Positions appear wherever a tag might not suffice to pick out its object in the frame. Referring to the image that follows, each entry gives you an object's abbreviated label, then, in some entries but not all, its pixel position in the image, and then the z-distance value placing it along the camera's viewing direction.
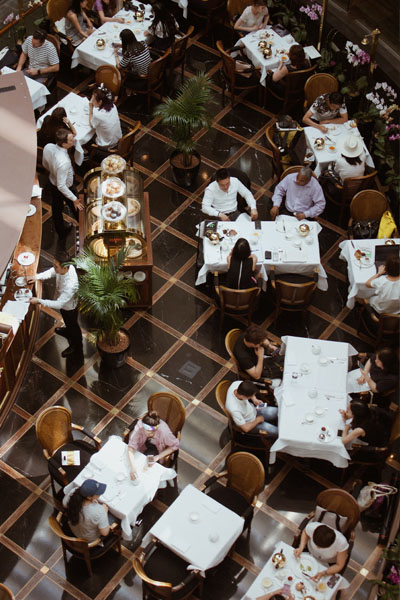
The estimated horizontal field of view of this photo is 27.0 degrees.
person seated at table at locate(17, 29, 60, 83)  11.47
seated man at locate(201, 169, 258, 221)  10.13
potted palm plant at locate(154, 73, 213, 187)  10.56
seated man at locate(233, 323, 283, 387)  8.54
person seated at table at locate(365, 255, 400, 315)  9.16
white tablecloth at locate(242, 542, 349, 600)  7.41
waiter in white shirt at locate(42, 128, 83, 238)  9.63
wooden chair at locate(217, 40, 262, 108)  11.72
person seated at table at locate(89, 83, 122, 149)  10.40
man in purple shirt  10.13
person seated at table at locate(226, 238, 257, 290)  9.15
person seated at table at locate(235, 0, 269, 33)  12.07
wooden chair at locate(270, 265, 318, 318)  9.45
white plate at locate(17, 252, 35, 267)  9.13
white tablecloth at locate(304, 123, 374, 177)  10.77
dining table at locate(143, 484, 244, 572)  7.52
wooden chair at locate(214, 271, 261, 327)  9.41
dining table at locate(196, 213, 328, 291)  9.68
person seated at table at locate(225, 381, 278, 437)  8.11
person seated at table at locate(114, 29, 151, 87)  11.22
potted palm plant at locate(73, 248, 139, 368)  8.76
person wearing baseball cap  7.38
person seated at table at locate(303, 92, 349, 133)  10.93
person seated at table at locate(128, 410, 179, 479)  8.04
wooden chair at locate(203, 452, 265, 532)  7.89
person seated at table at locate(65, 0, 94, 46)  12.05
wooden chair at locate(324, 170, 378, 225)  10.42
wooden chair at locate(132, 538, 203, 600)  7.42
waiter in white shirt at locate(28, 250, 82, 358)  8.73
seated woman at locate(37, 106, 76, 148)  9.96
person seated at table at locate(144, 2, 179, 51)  11.70
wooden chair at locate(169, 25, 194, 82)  11.98
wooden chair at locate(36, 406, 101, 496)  8.07
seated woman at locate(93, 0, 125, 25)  12.13
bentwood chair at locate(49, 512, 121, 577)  7.50
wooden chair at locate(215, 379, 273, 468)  8.47
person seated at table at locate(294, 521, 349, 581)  7.38
